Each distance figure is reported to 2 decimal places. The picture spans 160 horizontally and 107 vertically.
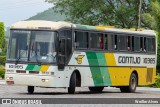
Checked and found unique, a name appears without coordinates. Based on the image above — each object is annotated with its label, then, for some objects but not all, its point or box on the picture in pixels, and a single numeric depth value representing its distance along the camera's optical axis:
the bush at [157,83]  43.00
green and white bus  27.06
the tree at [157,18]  51.06
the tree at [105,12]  75.94
